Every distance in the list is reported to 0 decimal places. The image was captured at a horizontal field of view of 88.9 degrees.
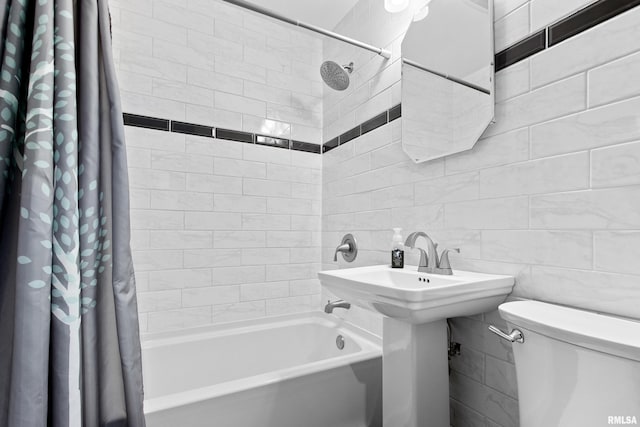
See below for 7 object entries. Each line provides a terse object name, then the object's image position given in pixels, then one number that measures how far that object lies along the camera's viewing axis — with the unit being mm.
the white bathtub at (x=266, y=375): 1210
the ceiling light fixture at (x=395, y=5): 1696
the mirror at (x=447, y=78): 1233
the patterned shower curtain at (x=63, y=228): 644
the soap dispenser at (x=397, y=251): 1535
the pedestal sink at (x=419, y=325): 1009
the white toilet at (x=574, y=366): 665
